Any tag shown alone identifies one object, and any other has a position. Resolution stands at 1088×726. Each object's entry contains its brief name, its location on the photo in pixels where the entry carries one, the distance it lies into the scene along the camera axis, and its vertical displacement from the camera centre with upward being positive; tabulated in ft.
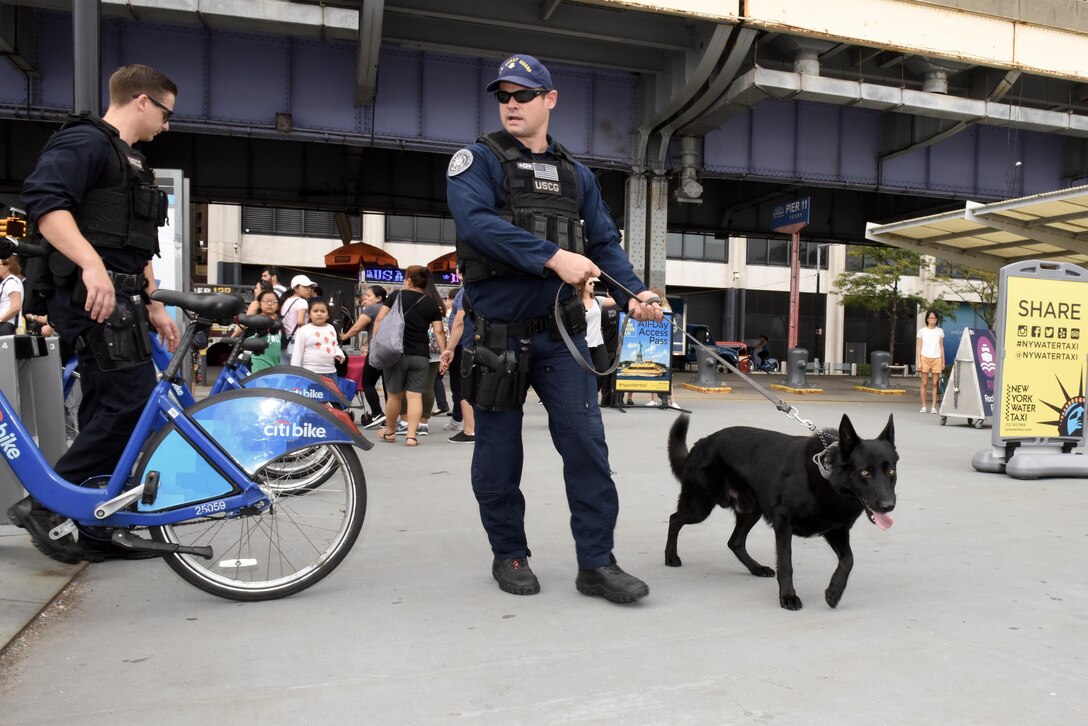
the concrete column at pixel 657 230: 58.08 +6.67
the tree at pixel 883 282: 111.75 +6.58
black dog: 10.46 -2.13
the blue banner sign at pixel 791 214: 63.57 +8.91
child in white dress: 24.54 -0.79
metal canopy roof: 40.52 +5.45
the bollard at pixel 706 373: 58.13 -3.34
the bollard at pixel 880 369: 64.95 -3.11
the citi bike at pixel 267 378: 16.93 -1.23
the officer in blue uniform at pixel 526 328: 11.23 -0.07
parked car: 106.05 -2.55
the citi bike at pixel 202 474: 10.31 -1.97
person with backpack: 26.99 -1.17
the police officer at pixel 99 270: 10.06 +0.59
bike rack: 12.46 -1.10
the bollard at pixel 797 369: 62.03 -3.09
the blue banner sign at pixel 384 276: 85.29 +4.66
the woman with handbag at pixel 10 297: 21.53 +0.48
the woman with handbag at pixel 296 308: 27.91 +0.40
